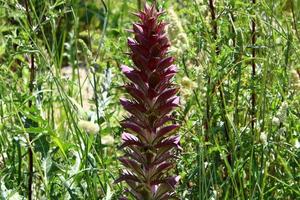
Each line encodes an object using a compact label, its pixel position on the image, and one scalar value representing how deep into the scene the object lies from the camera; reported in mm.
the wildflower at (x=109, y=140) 2203
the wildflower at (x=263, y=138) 2328
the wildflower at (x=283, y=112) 2499
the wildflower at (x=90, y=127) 2111
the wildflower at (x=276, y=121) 2492
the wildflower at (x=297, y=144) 2945
